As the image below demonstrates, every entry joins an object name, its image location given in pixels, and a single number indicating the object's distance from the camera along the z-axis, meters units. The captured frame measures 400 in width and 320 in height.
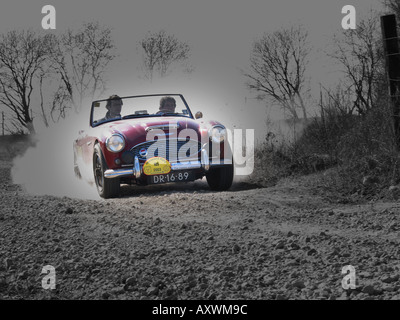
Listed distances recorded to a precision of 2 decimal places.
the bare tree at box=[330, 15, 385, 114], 14.72
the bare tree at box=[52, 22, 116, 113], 28.86
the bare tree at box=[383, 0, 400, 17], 15.69
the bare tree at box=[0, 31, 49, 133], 30.41
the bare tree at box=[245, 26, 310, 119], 26.55
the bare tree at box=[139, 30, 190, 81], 25.31
